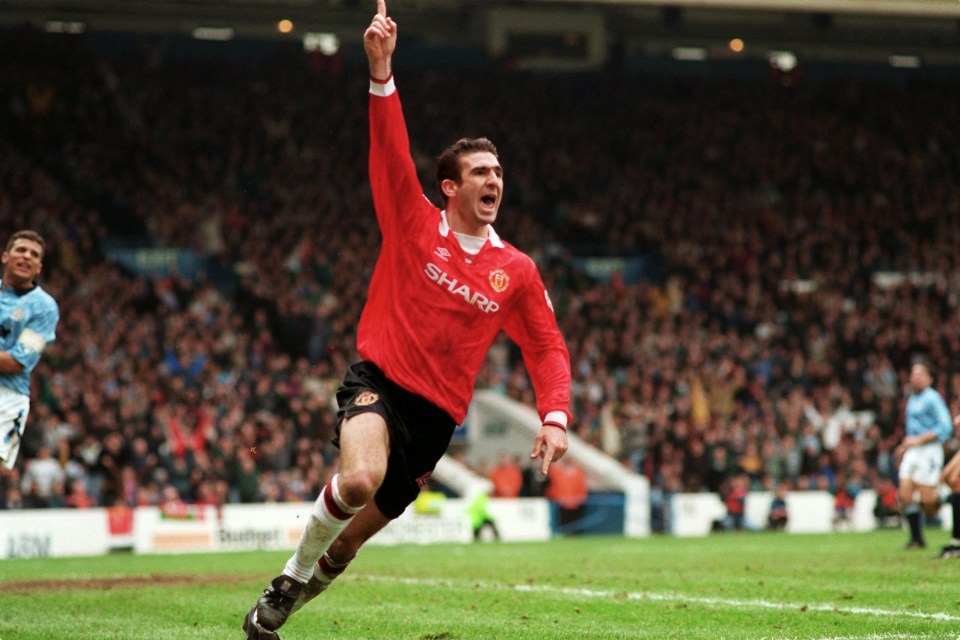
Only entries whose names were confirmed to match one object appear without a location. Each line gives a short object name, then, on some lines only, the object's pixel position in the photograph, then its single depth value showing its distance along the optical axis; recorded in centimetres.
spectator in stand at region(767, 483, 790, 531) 2606
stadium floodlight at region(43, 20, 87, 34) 3394
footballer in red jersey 727
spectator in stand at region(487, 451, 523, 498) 2591
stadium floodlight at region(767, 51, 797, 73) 4156
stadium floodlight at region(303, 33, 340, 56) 3722
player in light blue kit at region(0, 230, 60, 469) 967
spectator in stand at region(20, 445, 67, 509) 2127
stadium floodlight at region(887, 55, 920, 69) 4284
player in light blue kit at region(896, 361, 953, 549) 1689
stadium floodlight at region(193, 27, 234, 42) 3734
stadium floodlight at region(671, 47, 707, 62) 4184
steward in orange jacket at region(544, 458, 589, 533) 2541
